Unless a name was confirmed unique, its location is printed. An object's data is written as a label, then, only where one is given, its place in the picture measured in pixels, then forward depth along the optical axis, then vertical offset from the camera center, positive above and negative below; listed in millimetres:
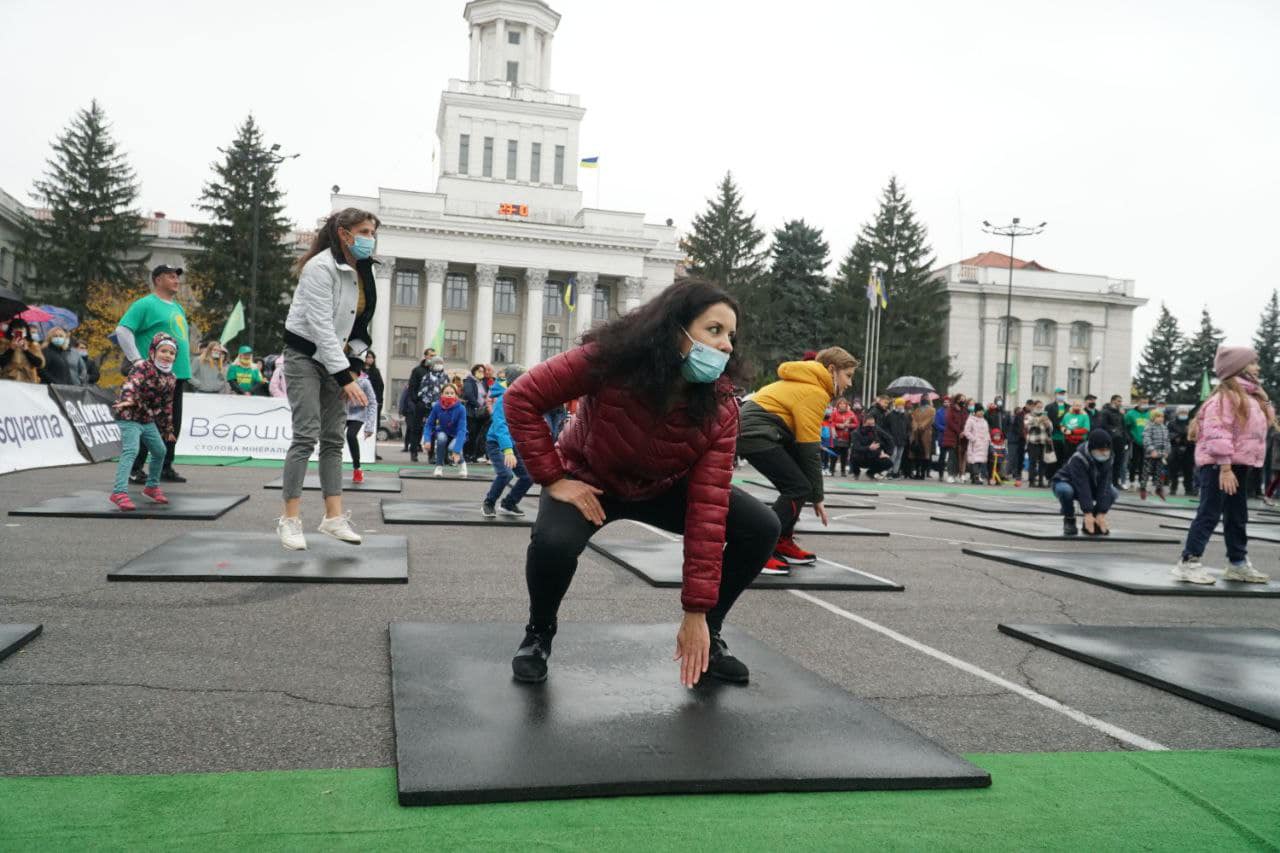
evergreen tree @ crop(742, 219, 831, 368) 62375 +9426
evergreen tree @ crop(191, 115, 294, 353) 53156 +9333
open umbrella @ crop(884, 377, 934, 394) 30475 +2005
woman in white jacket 5895 +443
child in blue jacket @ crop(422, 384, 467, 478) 15562 -46
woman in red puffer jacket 3184 -24
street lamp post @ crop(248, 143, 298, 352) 31602 +8337
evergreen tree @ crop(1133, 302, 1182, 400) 90625 +9700
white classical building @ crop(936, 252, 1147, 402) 71312 +9626
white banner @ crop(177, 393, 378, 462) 16891 -281
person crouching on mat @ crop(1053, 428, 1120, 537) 9648 -277
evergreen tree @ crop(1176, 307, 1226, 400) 83750 +9606
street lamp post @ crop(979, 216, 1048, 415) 45425 +10814
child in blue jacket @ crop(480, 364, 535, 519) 8969 -433
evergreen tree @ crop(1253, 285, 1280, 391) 81000 +11149
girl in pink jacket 6652 +81
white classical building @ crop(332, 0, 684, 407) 64875 +12980
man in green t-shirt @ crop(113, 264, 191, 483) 8477 +746
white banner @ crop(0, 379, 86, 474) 11855 -426
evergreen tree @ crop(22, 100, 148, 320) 54344 +10630
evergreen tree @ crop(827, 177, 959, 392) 65125 +10780
